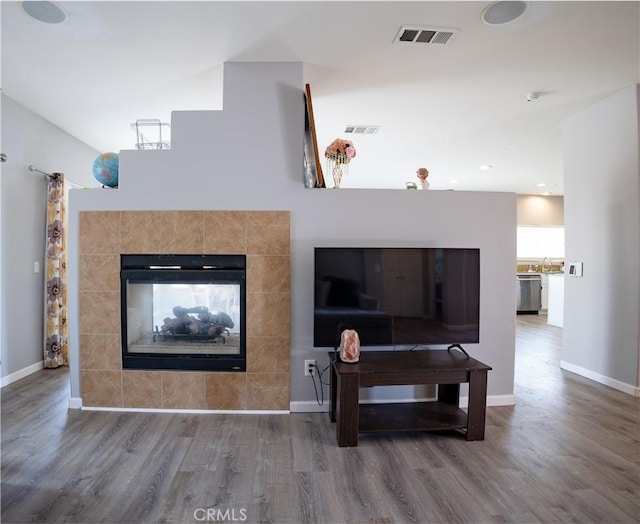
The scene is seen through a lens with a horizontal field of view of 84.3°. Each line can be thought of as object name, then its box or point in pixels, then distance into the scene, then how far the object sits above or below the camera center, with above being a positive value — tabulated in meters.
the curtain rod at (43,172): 3.67 +0.89
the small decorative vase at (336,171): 2.91 +0.70
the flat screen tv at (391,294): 2.58 -0.28
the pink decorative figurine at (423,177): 3.18 +0.72
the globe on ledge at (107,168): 2.85 +0.70
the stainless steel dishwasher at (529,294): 7.62 -0.80
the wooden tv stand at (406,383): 2.29 -0.87
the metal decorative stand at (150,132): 3.20 +1.41
